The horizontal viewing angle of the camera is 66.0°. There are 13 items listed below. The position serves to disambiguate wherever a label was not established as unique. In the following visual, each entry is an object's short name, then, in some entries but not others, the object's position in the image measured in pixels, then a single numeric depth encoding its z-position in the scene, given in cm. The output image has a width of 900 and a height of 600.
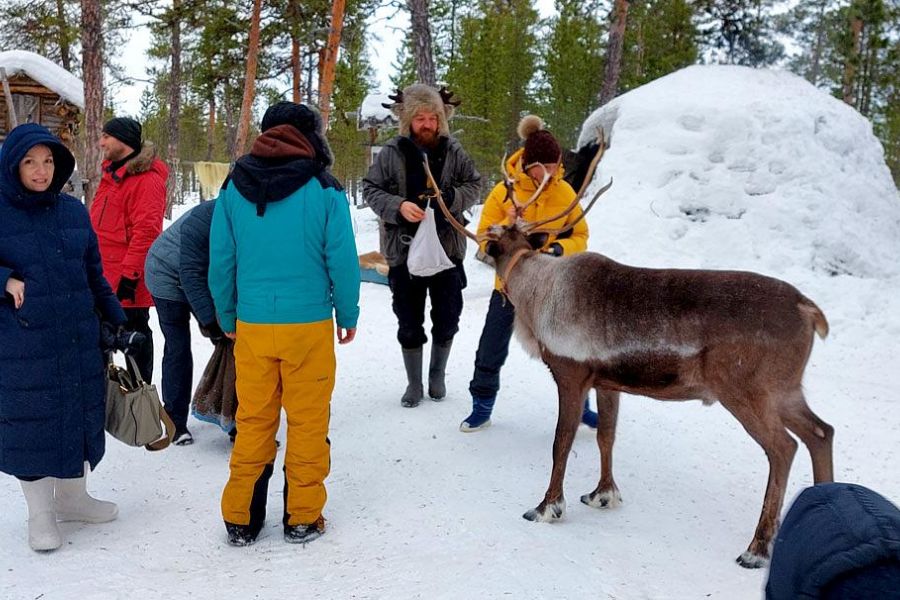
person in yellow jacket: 471
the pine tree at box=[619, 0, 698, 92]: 1912
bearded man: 527
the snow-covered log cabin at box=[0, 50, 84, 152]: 1391
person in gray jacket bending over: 405
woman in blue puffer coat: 332
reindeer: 340
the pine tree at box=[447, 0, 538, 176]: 2314
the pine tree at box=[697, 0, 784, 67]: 1958
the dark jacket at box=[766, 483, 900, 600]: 90
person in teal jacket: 342
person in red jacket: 488
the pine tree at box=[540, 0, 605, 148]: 2017
